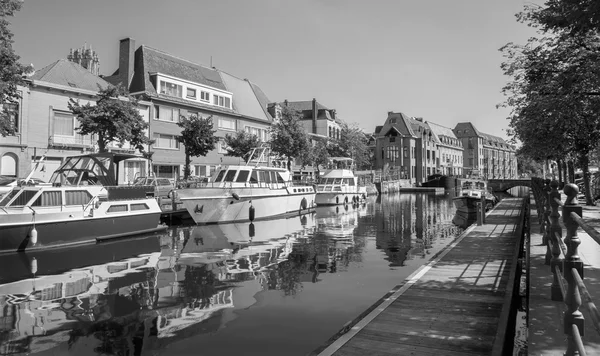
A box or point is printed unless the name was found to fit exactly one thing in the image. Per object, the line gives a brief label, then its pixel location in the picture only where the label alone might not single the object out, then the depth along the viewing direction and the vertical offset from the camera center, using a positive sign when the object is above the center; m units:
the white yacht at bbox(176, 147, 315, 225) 25.80 -0.70
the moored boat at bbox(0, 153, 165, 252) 17.03 -1.03
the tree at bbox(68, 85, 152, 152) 28.28 +4.74
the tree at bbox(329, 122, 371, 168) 70.81 +6.74
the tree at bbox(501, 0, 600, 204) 9.05 +3.07
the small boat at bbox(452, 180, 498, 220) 32.29 -1.45
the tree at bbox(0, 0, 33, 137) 18.73 +5.76
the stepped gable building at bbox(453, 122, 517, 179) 128.12 +10.12
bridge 86.81 +0.10
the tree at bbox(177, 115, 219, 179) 35.69 +4.25
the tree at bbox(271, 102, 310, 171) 48.47 +5.73
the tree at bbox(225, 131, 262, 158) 41.34 +4.08
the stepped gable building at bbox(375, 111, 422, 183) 93.25 +8.36
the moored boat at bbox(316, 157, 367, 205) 44.69 -0.46
